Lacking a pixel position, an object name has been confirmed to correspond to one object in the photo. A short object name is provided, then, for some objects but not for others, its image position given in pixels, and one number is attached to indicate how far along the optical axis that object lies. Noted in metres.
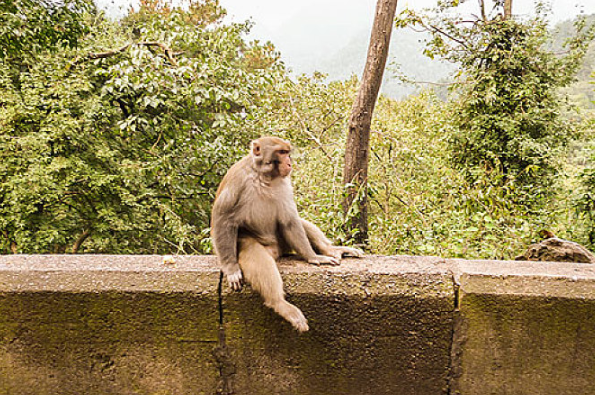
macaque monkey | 2.31
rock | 2.62
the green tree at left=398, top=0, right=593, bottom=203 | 8.88
